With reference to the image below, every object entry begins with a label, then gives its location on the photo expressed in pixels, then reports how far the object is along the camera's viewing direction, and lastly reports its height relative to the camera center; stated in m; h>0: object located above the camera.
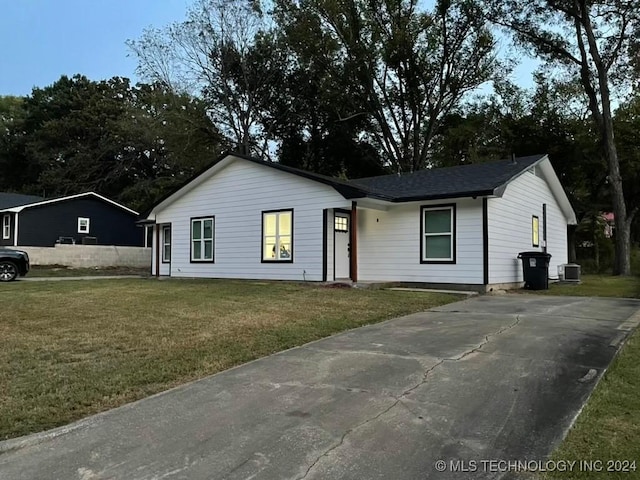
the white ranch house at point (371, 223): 13.82 +0.80
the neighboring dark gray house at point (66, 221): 27.18 +1.62
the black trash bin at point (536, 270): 14.20 -0.58
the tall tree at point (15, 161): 42.78 +7.57
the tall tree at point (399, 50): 30.66 +12.21
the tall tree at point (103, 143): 35.84 +7.93
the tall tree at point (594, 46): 22.72 +9.97
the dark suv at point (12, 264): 16.75 -0.48
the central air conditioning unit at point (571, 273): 17.09 -0.79
